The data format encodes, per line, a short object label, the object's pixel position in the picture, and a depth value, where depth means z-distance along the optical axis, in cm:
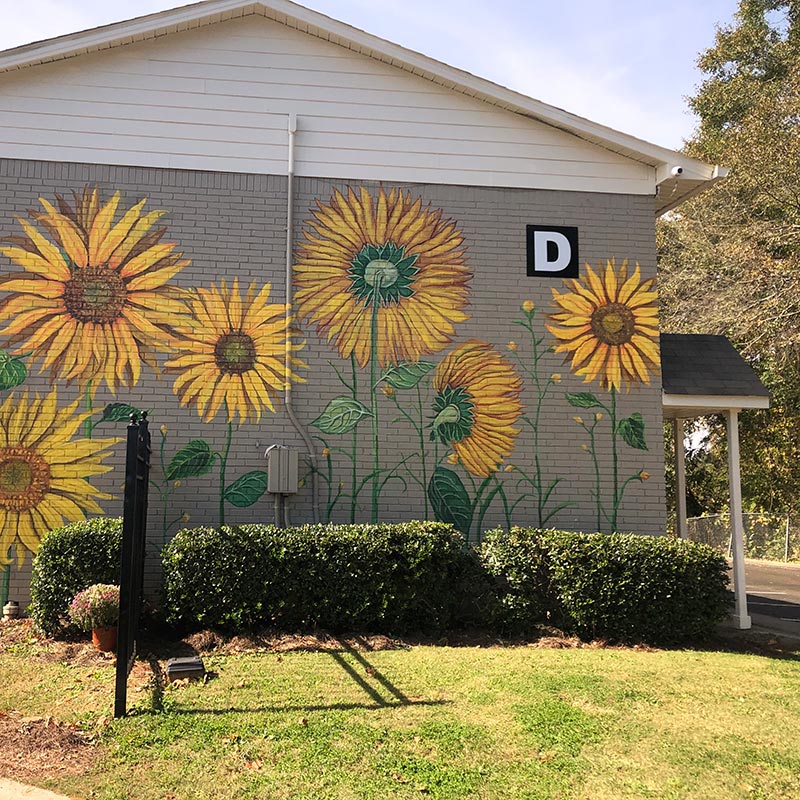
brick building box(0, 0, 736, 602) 959
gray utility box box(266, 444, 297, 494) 940
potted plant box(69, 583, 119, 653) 756
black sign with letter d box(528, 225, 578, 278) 1038
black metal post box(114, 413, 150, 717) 573
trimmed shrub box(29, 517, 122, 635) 825
